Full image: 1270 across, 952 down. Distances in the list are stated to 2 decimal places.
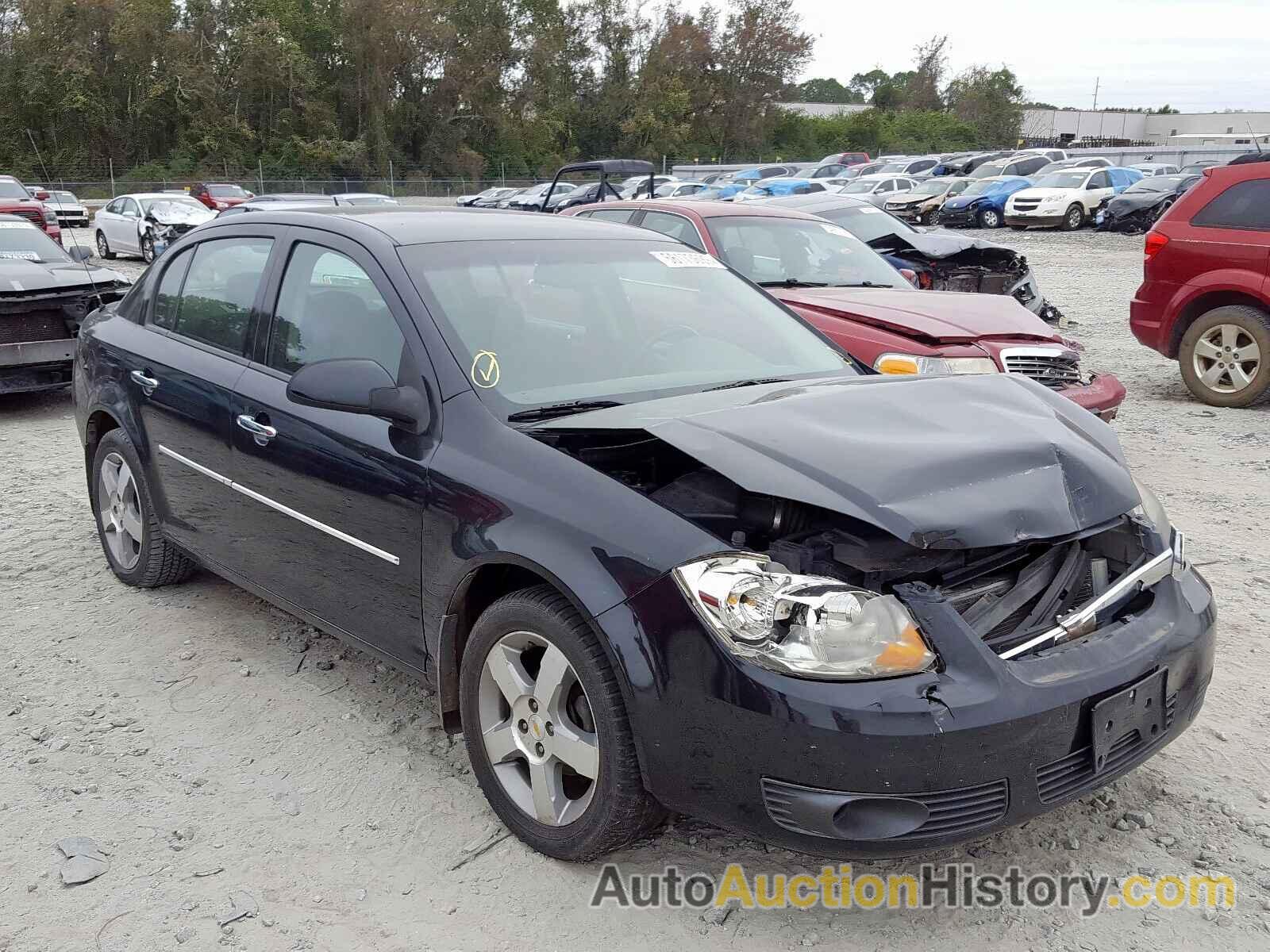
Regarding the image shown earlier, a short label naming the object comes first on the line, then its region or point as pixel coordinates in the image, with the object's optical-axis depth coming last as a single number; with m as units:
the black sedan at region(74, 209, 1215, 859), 2.49
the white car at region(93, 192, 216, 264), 21.23
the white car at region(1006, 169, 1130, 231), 29.22
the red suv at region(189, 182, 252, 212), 33.34
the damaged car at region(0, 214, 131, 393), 8.47
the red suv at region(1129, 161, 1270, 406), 8.27
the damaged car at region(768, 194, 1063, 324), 9.73
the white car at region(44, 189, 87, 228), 30.71
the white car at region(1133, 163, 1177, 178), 35.25
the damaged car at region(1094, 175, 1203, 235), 27.48
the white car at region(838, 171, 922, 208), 35.91
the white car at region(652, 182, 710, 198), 35.56
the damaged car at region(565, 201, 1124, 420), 6.27
